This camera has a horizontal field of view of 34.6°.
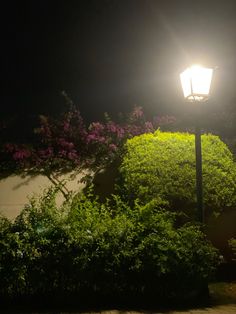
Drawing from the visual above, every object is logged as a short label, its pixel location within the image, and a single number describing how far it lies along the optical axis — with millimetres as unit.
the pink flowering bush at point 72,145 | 9312
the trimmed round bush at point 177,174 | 6594
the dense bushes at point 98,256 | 4750
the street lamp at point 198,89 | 5648
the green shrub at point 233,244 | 6044
